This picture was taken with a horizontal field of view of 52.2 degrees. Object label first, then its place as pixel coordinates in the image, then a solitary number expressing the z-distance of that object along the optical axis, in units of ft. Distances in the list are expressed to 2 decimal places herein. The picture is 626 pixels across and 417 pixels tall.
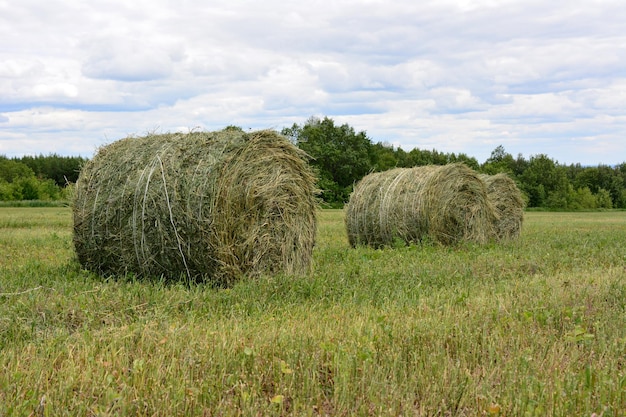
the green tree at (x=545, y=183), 219.41
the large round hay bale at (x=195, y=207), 26.48
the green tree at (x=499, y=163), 214.75
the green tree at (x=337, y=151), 165.99
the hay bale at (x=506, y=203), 56.90
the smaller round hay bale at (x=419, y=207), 44.60
